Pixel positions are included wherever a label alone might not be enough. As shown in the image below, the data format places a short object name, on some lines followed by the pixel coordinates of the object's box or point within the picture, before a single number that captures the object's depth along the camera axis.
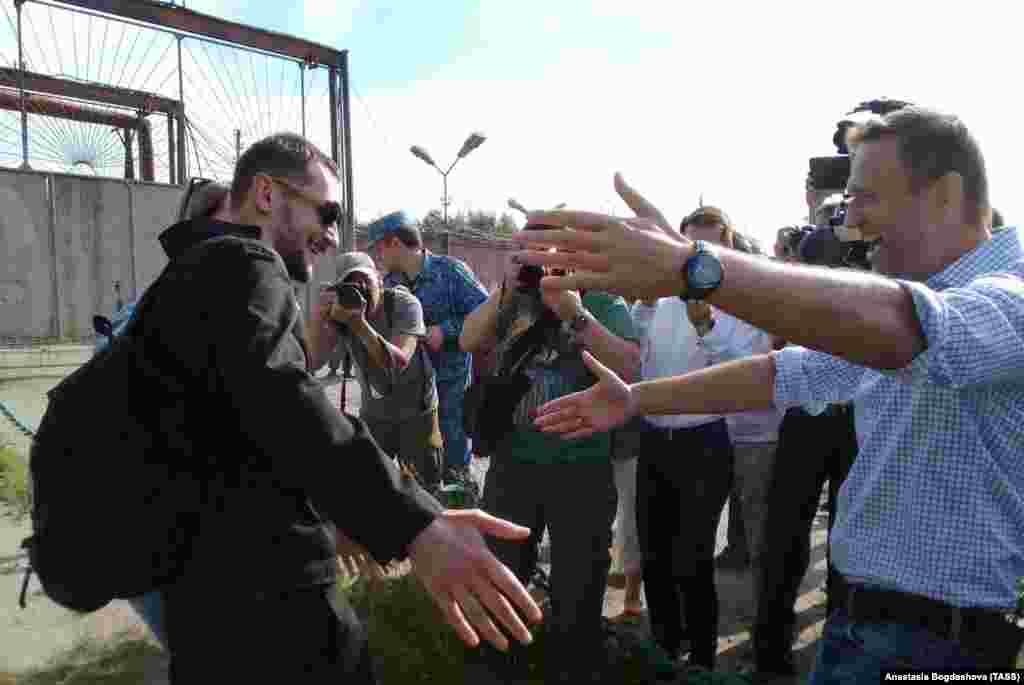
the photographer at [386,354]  3.50
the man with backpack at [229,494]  1.47
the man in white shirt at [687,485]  3.29
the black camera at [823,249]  3.13
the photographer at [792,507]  3.30
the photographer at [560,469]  2.94
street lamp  12.09
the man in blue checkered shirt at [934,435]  1.26
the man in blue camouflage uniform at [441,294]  4.49
